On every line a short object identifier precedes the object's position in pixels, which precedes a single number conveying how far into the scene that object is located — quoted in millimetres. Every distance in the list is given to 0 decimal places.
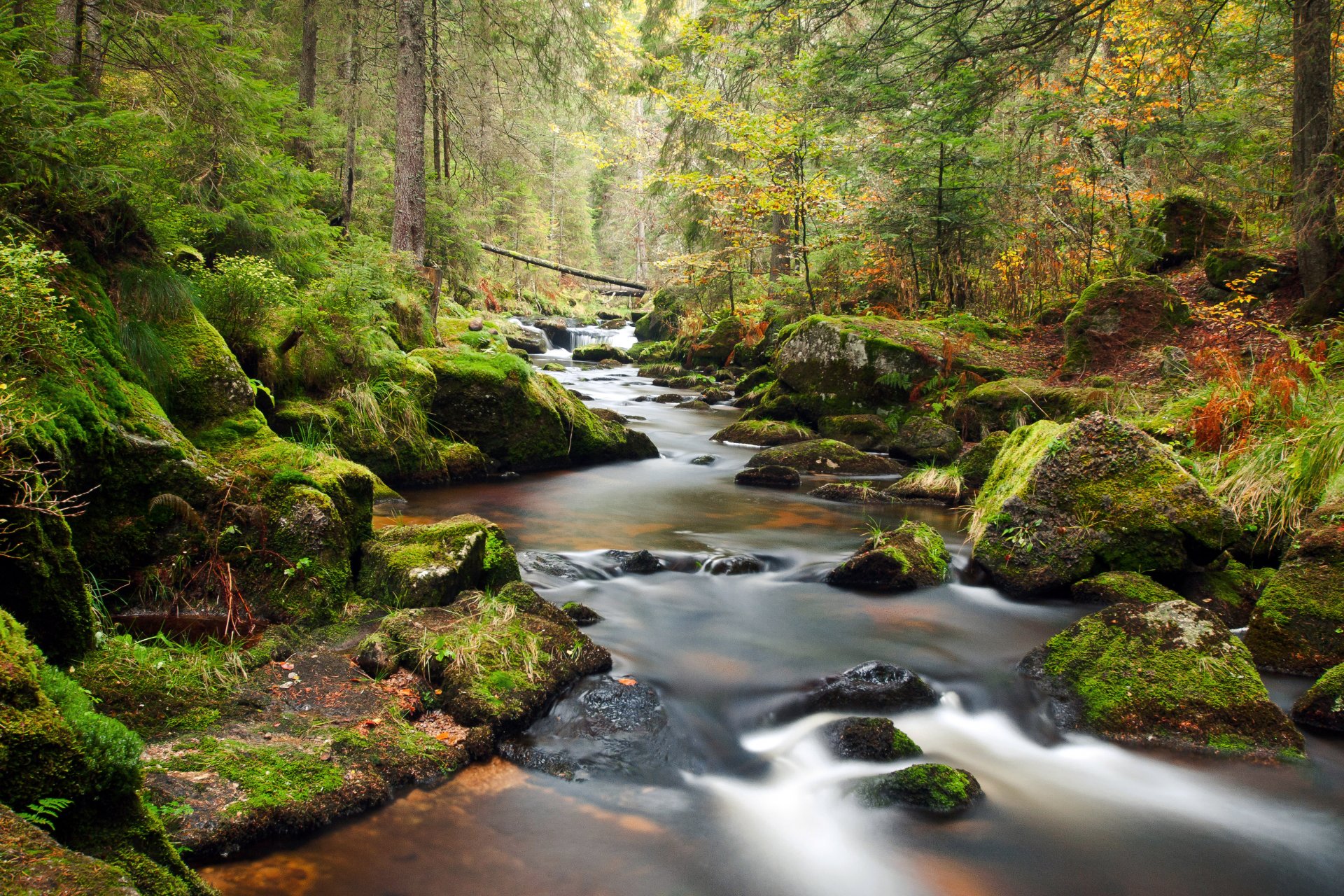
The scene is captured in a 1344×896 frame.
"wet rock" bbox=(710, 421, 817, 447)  12430
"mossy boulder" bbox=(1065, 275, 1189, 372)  10570
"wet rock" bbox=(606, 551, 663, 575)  6574
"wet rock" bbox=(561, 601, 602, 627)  5367
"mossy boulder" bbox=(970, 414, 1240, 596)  5648
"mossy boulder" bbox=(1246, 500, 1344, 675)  4613
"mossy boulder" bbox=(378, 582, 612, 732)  3867
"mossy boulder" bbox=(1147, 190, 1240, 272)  12516
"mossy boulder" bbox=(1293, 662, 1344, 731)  4012
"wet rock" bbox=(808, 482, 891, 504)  9109
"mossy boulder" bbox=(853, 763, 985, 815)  3543
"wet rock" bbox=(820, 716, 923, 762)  3947
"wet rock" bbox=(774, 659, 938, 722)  4477
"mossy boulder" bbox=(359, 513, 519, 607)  4750
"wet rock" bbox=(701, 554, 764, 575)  6695
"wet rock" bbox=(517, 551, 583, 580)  6348
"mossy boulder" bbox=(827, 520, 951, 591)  6293
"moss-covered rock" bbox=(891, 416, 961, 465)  10594
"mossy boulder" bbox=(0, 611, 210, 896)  1776
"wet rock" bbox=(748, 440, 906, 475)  10445
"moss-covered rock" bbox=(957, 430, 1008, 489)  9242
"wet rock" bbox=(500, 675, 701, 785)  3732
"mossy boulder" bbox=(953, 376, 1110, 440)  9438
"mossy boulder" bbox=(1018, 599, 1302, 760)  3914
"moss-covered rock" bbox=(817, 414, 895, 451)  11703
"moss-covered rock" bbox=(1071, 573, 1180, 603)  5219
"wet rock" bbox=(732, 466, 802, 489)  9781
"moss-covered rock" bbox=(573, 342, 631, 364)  24406
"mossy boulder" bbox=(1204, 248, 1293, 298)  10305
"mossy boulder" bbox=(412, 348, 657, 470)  9445
